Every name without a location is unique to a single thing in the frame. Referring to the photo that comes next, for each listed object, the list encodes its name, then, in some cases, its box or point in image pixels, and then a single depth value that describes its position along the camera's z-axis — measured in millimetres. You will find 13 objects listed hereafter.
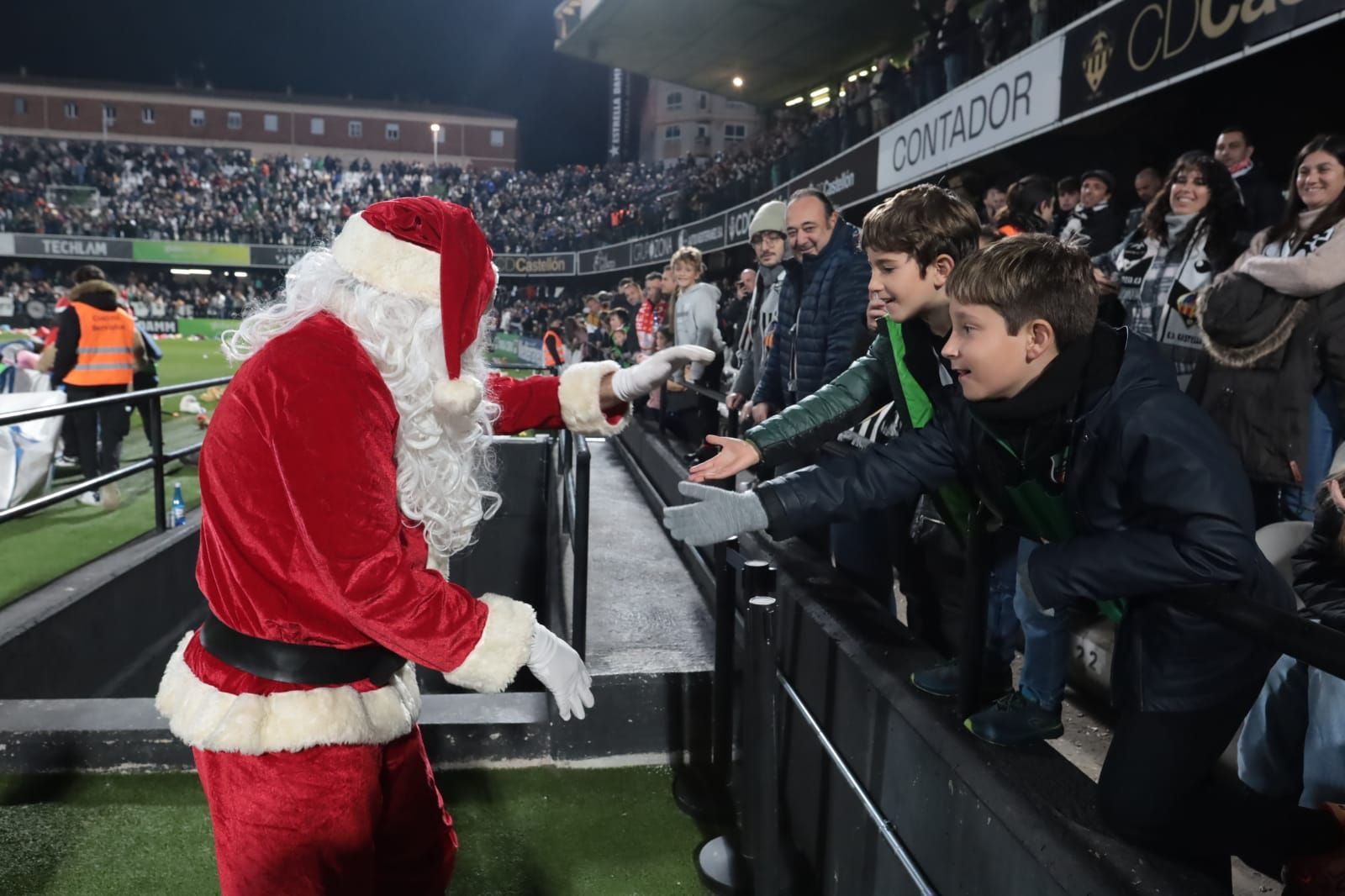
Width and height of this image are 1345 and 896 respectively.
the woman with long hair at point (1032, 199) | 5371
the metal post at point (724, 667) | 2561
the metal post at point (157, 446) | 4887
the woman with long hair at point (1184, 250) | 3709
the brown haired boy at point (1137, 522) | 1353
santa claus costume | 1465
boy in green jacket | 2324
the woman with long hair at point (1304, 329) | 3090
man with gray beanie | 4762
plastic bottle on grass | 5598
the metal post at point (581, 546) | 2963
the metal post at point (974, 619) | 1612
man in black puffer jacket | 3588
